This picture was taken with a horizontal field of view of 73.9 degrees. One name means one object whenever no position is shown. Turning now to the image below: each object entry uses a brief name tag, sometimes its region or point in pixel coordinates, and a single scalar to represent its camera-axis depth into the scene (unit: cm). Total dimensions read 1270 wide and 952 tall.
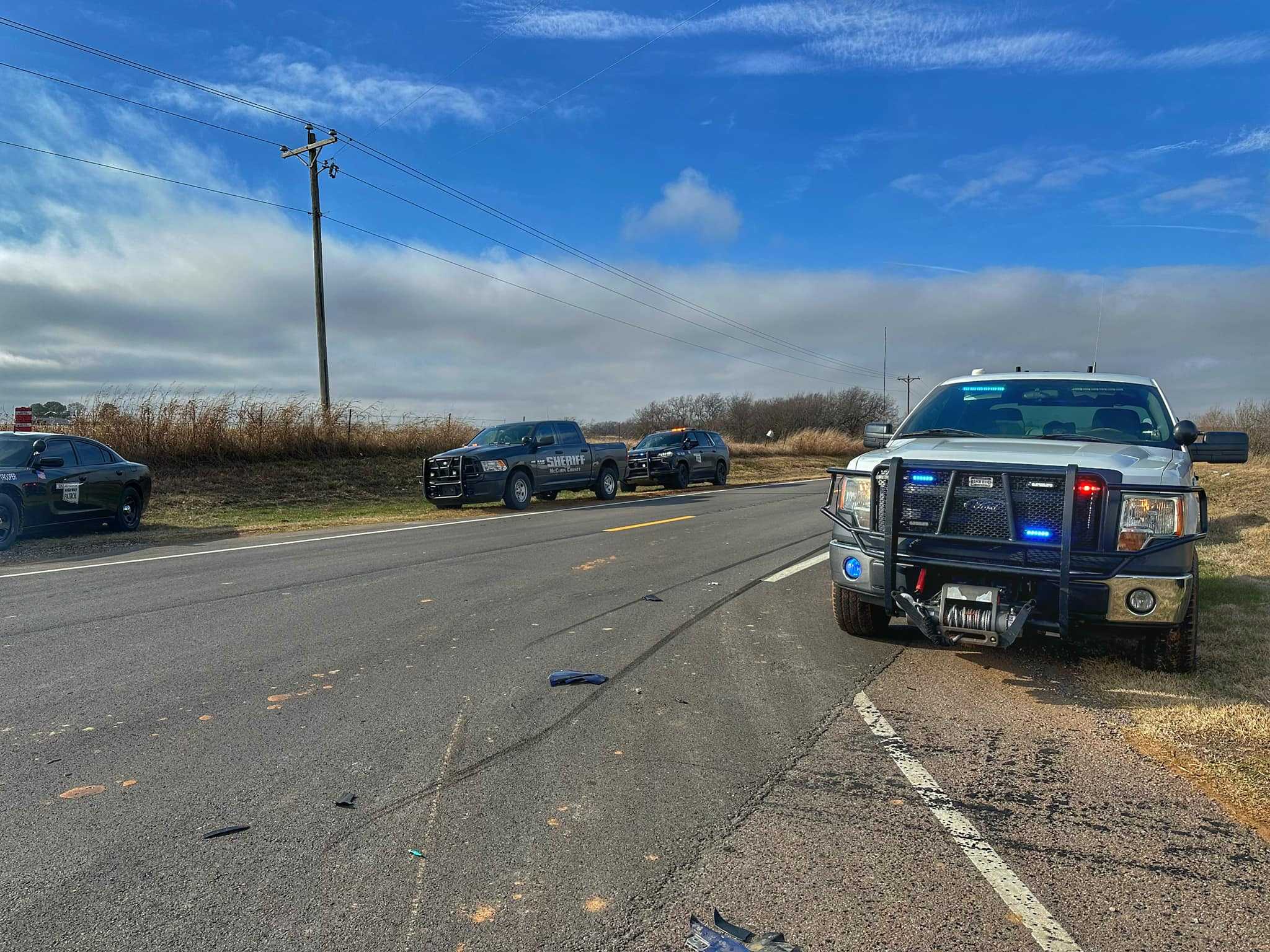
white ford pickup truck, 470
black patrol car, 1221
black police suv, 2516
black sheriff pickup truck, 1739
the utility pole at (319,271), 2578
